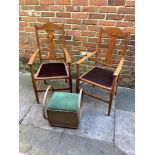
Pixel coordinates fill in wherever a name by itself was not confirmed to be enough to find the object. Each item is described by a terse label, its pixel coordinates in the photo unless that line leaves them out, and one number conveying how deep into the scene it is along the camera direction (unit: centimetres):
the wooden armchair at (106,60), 218
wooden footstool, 192
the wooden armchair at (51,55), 230
